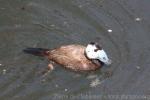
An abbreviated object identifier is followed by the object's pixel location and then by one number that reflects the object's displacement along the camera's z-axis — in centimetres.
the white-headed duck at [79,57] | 1634
